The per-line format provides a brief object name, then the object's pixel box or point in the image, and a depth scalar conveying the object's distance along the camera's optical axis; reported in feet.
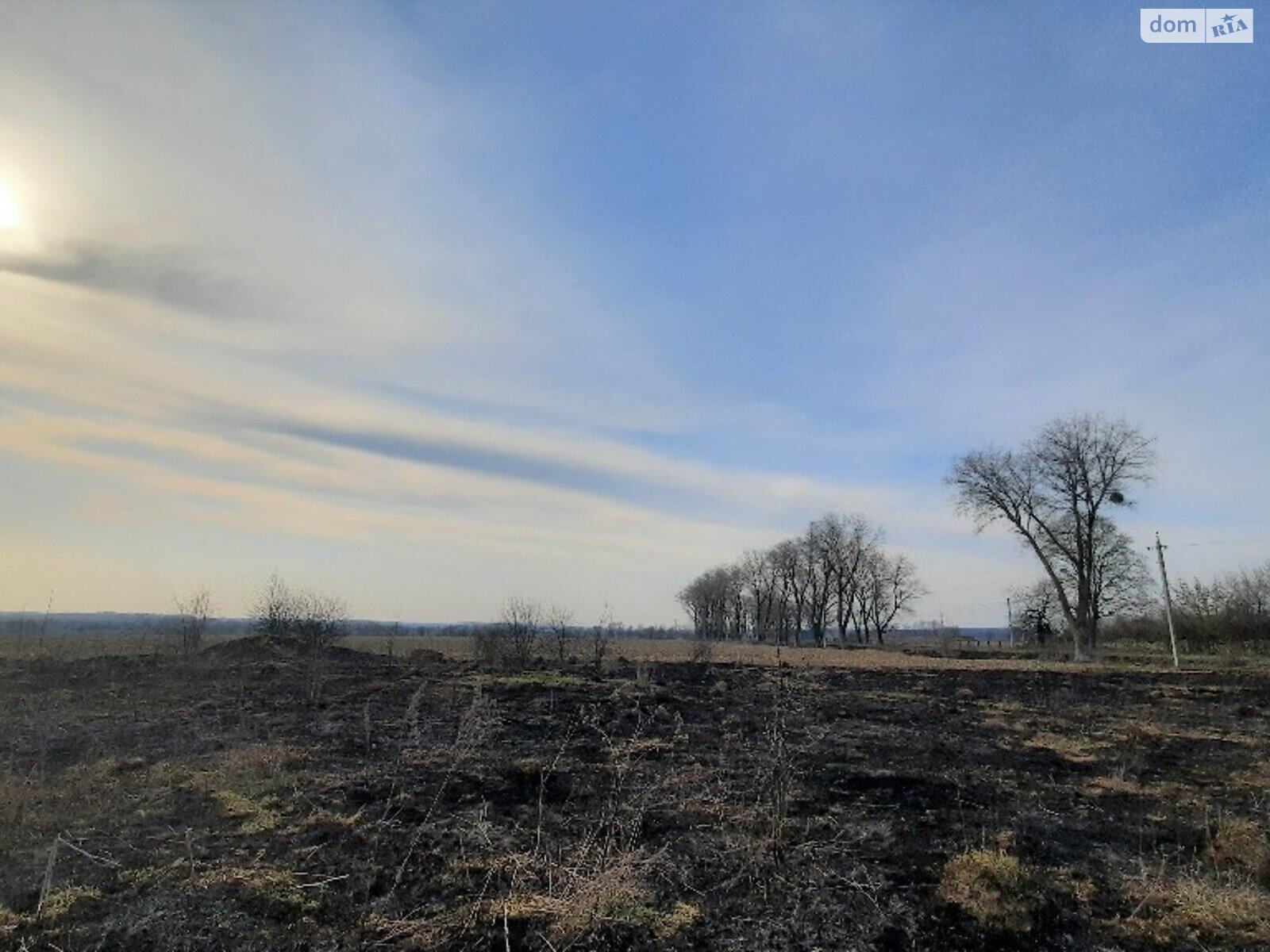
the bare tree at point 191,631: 86.28
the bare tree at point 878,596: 225.35
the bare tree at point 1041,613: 181.78
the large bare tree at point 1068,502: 121.80
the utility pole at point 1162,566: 104.83
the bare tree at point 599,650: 79.82
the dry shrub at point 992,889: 17.19
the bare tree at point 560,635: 86.16
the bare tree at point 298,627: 89.81
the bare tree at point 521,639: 78.28
